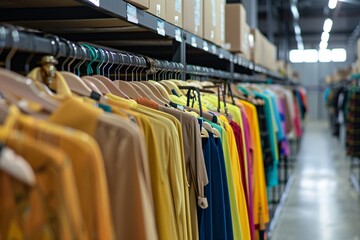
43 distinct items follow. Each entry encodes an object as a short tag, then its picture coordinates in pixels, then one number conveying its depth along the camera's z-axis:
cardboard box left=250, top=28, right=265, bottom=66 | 6.91
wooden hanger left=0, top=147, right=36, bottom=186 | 1.05
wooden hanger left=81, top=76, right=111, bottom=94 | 1.95
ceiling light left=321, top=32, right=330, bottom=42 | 24.73
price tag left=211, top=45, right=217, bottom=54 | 4.08
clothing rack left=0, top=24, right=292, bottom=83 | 1.38
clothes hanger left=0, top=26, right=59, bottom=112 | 1.42
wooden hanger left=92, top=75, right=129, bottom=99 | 2.07
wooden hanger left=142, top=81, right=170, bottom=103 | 2.45
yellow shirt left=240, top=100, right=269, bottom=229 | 3.76
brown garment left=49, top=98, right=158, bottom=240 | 1.41
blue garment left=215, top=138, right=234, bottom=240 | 2.44
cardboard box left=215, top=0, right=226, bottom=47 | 4.26
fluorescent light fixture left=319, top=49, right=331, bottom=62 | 27.55
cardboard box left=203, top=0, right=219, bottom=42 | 3.86
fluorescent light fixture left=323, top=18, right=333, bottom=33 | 20.66
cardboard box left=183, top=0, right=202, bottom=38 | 3.27
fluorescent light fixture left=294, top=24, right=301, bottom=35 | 22.48
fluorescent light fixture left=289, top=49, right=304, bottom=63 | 27.86
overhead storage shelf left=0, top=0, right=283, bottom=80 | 2.27
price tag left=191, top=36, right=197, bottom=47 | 3.45
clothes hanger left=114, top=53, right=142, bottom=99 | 2.26
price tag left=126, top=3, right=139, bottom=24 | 2.21
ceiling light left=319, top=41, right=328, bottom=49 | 27.00
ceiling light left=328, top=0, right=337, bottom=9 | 14.71
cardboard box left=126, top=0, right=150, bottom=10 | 2.28
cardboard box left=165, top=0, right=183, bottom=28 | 2.90
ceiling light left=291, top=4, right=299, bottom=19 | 16.78
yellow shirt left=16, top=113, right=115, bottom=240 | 1.19
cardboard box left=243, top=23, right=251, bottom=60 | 5.71
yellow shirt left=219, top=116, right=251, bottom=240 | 2.72
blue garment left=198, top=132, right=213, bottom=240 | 2.37
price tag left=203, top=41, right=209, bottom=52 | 3.79
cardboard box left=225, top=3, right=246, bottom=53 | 5.35
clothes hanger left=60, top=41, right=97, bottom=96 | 1.72
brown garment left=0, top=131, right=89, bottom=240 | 1.12
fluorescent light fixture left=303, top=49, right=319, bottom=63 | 27.75
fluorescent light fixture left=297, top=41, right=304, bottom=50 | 27.52
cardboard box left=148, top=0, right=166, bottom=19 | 2.55
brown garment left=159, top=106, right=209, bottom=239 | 2.18
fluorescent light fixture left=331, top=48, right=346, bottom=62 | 27.16
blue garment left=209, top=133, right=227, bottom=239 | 2.39
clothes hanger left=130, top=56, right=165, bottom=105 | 2.35
